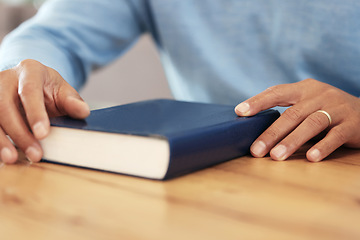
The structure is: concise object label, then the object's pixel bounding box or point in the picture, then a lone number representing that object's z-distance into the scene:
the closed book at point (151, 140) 0.65
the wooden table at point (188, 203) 0.58
